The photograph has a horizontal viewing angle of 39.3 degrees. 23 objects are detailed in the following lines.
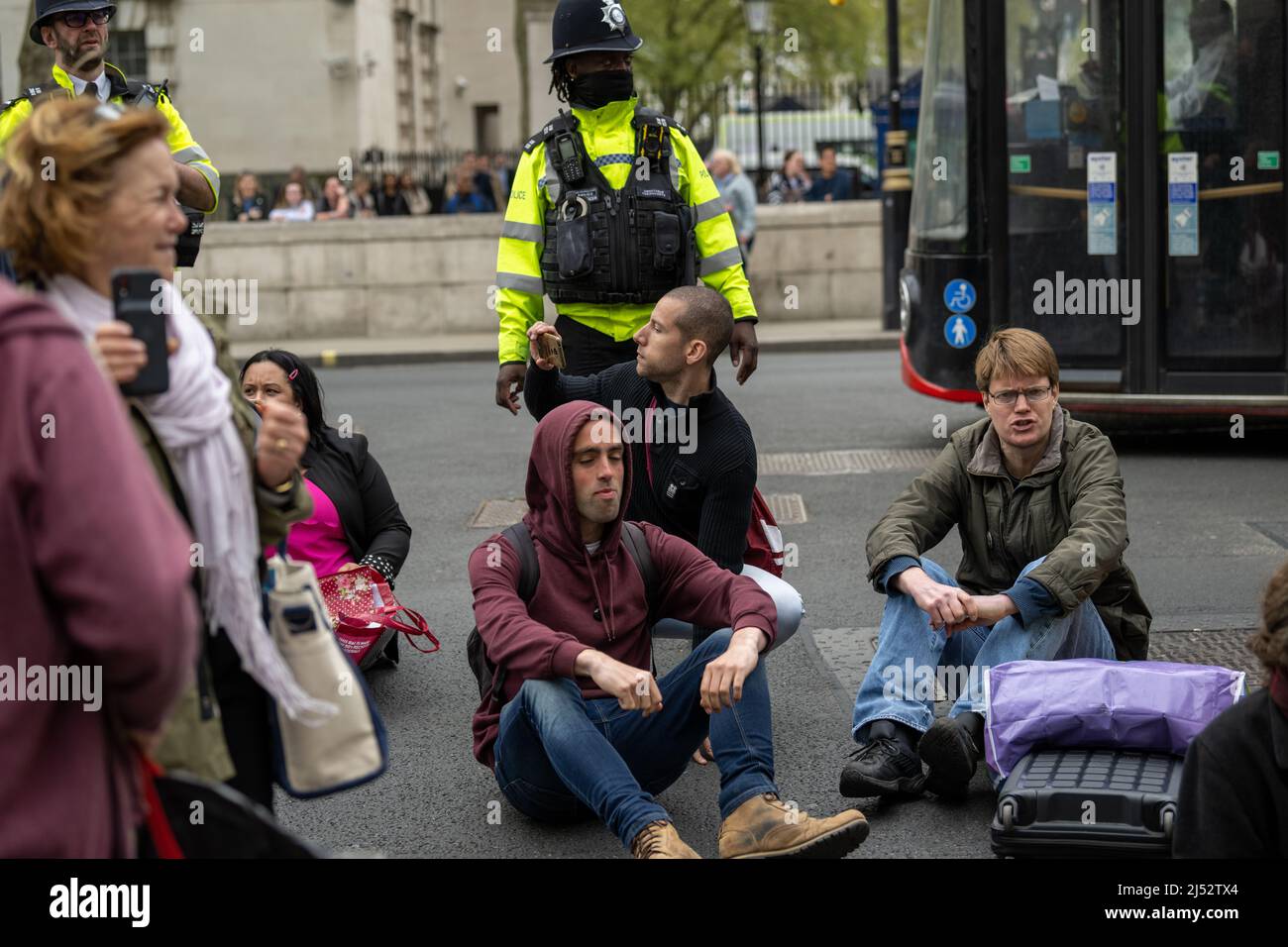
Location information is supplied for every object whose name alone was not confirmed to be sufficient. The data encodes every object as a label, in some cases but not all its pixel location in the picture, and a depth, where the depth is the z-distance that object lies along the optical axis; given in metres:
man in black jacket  5.09
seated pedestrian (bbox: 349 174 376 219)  21.77
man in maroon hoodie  4.07
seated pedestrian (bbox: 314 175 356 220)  21.47
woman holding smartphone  2.46
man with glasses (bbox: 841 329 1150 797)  4.61
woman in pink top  5.70
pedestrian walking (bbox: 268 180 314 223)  21.17
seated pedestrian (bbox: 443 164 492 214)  21.25
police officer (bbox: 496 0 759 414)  5.63
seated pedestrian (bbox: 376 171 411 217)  22.12
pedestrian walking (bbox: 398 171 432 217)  23.48
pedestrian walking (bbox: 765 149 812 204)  22.12
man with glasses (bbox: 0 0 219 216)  5.55
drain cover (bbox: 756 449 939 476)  9.95
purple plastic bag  4.24
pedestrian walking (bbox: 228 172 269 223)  21.58
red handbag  5.69
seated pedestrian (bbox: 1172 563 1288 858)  3.04
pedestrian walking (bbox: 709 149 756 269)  17.33
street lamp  22.11
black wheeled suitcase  3.90
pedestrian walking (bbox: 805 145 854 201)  21.64
